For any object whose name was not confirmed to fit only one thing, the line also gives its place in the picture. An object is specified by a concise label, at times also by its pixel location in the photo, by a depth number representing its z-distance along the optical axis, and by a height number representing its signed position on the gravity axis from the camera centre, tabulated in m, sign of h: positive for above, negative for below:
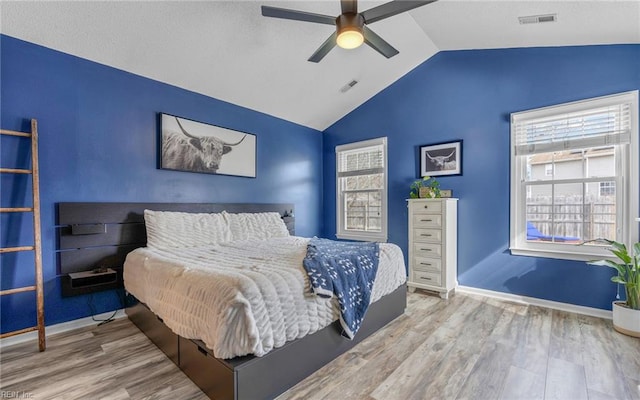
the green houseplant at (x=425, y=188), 3.77 +0.13
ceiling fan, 2.08 +1.36
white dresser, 3.50 -0.59
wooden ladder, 2.23 -0.24
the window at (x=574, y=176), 2.81 +0.22
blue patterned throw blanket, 1.93 -0.57
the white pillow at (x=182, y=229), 2.86 -0.31
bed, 1.52 -0.71
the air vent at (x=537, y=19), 2.60 +1.65
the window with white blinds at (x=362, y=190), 4.57 +0.14
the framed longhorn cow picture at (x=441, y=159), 3.80 +0.53
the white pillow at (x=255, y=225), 3.47 -0.33
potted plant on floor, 2.43 -0.83
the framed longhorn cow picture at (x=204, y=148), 3.30 +0.65
